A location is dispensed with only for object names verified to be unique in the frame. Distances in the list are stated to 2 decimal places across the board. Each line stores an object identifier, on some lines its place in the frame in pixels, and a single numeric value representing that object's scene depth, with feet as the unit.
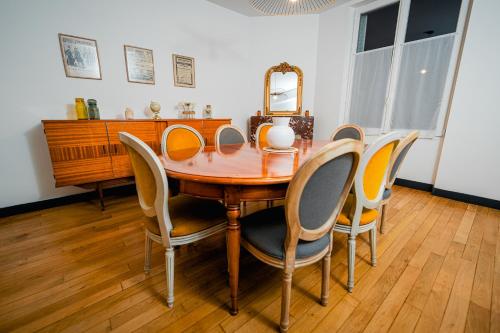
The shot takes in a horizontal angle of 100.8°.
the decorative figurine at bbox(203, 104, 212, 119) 10.70
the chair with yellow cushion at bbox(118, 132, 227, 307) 3.11
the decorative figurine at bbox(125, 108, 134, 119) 8.27
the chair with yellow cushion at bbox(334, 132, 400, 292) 3.44
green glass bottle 7.31
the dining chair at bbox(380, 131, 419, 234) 4.39
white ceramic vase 5.00
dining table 3.01
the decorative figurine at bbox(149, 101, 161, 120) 8.70
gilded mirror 12.39
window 8.61
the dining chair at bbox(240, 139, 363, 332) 2.47
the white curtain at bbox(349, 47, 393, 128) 10.35
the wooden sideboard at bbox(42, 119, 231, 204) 6.51
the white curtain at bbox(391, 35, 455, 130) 8.65
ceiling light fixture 5.32
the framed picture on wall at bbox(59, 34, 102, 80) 7.27
